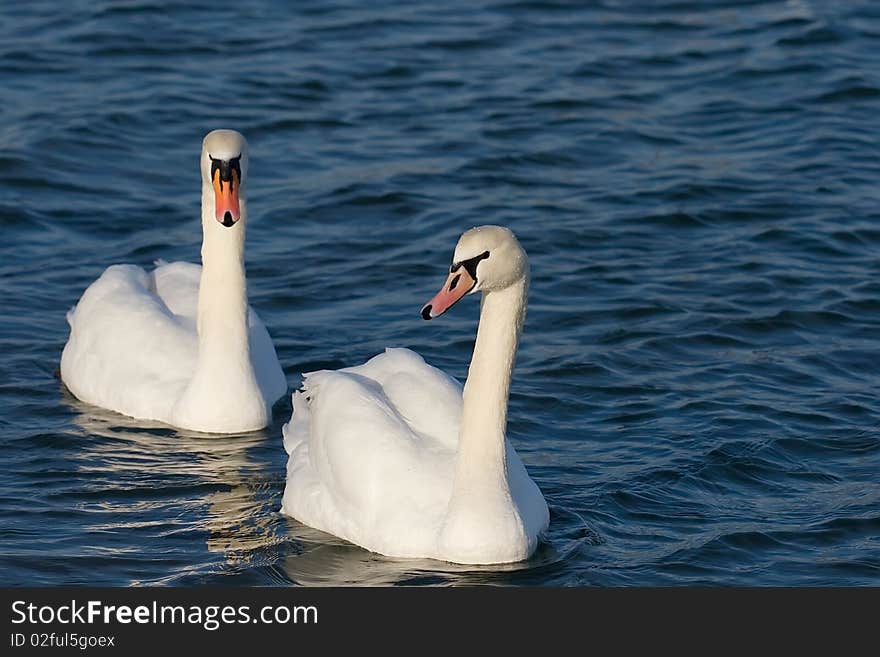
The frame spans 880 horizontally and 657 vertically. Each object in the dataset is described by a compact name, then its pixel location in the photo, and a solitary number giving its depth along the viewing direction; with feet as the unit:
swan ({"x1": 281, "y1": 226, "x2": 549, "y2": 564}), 59.47
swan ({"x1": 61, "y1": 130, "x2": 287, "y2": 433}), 74.49
